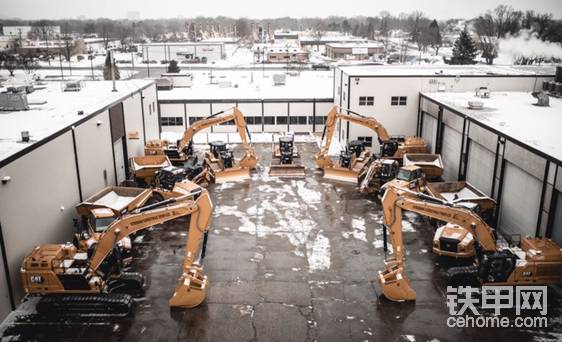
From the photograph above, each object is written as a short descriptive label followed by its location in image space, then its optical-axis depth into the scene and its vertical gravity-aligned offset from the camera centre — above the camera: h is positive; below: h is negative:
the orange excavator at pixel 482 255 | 15.60 -6.73
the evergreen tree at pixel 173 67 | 70.00 -3.69
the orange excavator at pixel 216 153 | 28.95 -6.87
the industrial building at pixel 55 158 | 15.44 -4.78
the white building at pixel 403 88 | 34.12 -3.23
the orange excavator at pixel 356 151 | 28.97 -6.73
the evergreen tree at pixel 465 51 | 79.00 -1.62
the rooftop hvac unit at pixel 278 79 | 49.23 -3.79
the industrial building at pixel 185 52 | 107.69 -2.47
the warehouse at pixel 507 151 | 18.25 -4.94
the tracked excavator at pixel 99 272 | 15.01 -7.01
